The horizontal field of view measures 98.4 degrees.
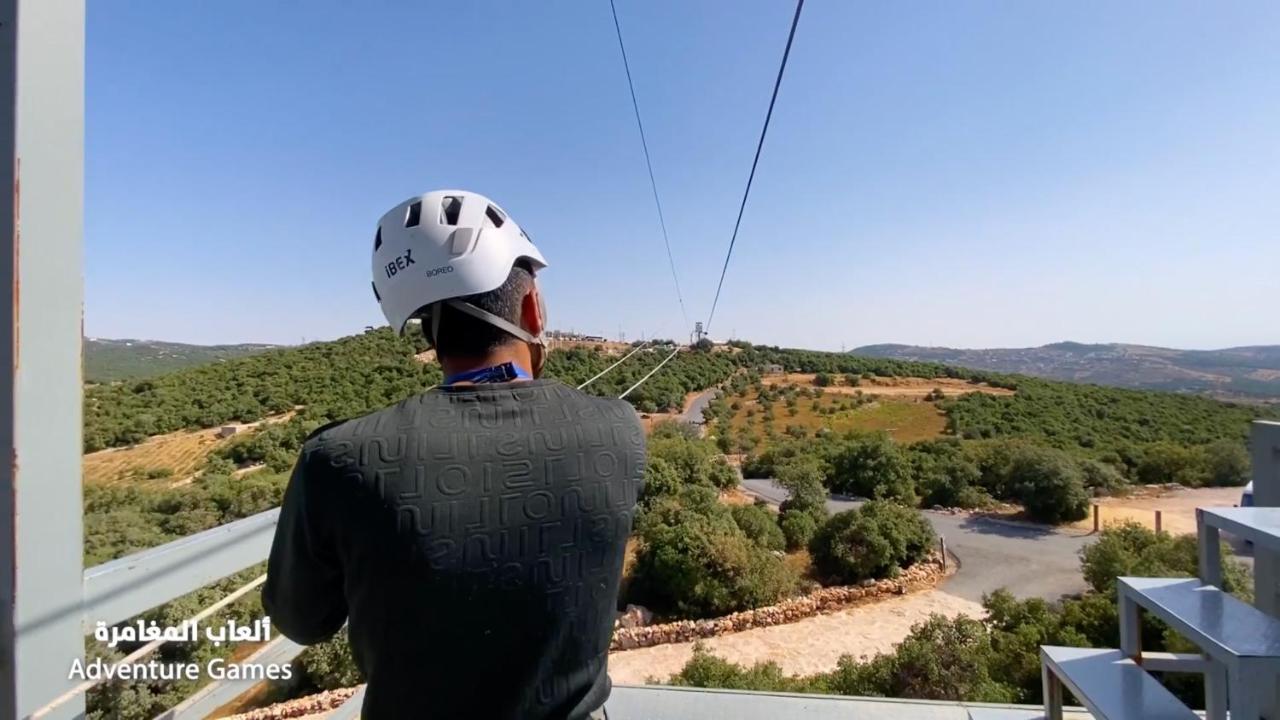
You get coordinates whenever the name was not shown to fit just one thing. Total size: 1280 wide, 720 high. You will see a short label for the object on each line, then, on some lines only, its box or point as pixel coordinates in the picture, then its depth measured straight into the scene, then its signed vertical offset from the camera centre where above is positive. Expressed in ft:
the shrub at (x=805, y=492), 64.03 -15.57
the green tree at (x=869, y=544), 51.01 -17.15
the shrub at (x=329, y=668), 23.53 -12.79
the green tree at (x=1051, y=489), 69.10 -16.52
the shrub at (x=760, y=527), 53.42 -15.95
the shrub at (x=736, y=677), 28.02 -16.78
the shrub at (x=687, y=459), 72.54 -12.52
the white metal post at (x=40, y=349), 3.18 +0.19
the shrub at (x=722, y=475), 78.69 -15.64
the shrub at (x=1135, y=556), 35.53 -14.30
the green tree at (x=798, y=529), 57.57 -17.37
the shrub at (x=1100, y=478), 79.15 -17.03
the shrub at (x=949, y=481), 77.25 -17.29
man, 2.59 -0.83
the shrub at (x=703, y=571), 45.01 -17.12
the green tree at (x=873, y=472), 80.53 -16.42
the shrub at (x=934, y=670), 27.55 -15.79
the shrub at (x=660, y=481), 61.26 -12.95
